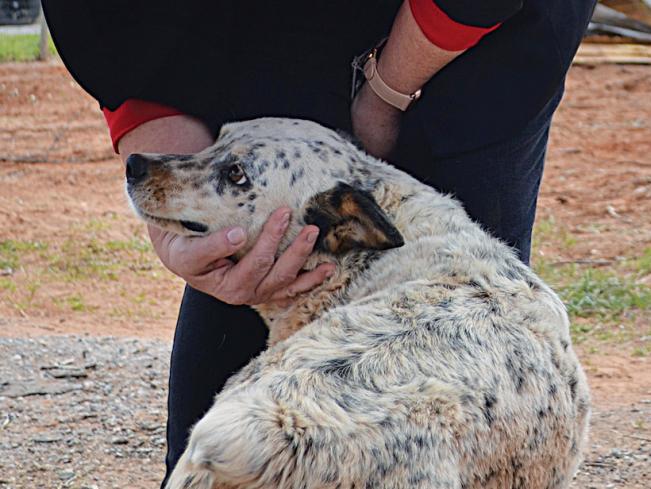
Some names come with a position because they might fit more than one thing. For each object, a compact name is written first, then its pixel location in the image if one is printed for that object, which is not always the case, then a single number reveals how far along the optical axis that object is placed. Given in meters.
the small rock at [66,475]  4.25
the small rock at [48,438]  4.54
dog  2.05
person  2.89
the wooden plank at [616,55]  11.98
